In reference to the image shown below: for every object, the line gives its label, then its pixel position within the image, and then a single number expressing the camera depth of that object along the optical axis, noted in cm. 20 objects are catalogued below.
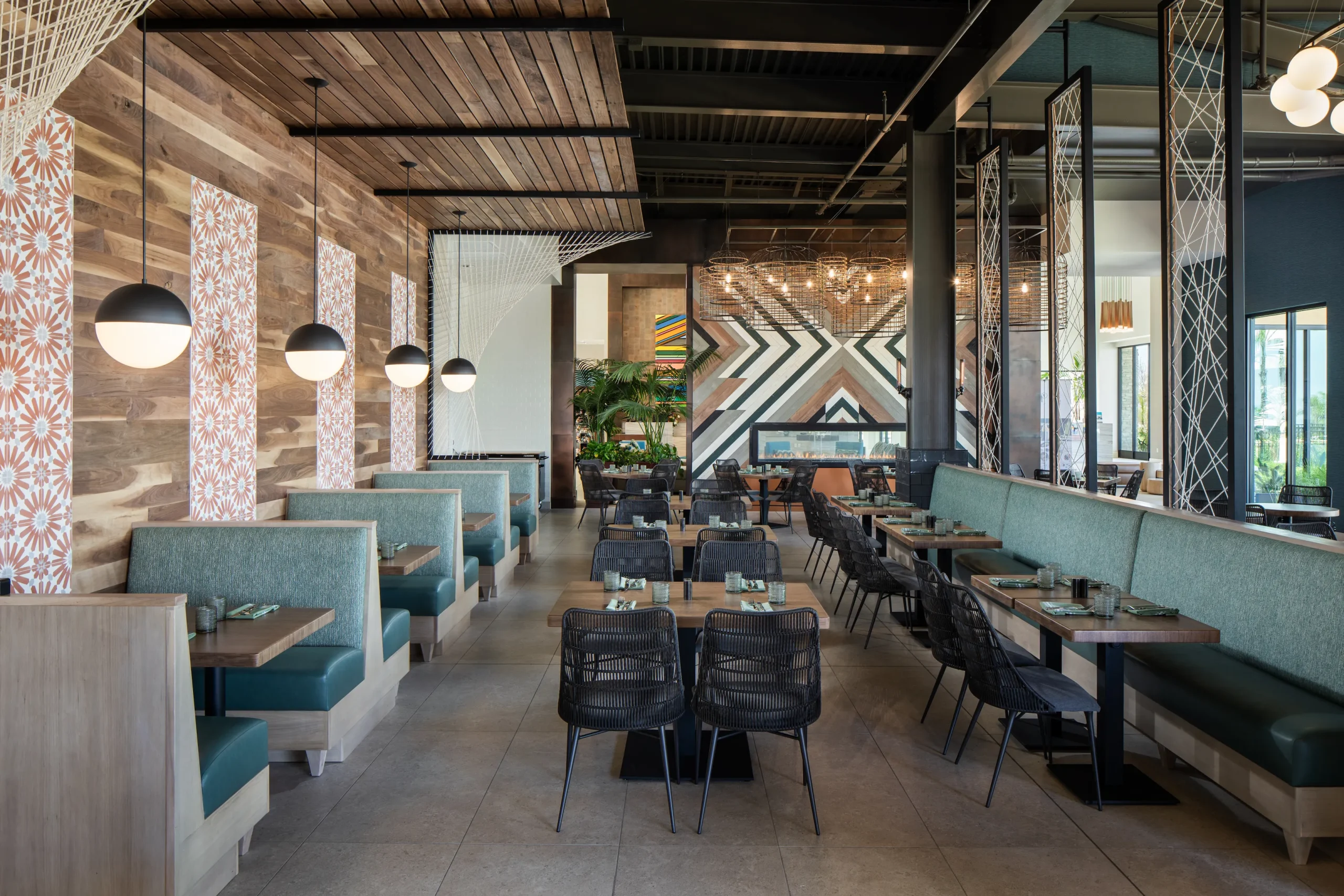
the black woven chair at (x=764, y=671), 338
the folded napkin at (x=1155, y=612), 383
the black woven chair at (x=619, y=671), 338
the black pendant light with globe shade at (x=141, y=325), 341
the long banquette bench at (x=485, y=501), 758
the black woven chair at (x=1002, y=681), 362
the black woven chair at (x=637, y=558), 513
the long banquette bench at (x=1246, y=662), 314
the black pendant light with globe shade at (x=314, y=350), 520
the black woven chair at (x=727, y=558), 510
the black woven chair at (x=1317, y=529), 717
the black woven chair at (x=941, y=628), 415
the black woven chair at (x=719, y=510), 708
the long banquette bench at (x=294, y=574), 430
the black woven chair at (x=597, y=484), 1144
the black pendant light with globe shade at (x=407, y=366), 688
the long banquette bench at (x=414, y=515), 609
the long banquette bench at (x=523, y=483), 932
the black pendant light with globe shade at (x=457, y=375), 804
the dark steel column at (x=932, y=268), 857
